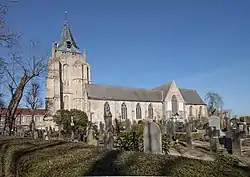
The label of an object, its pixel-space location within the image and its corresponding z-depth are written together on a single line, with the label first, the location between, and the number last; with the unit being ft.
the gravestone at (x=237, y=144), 31.75
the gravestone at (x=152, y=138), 23.95
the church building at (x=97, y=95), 157.32
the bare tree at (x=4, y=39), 34.47
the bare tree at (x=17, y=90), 63.30
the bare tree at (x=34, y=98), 124.59
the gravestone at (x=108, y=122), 53.04
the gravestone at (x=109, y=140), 34.42
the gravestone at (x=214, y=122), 58.29
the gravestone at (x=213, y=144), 33.00
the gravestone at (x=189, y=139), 41.01
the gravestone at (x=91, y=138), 36.96
